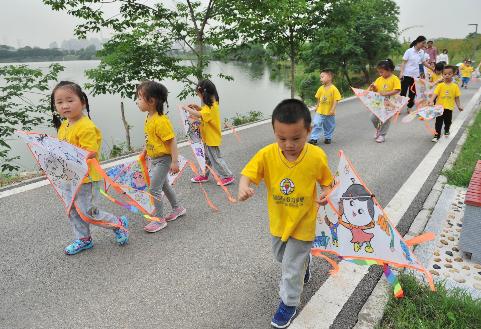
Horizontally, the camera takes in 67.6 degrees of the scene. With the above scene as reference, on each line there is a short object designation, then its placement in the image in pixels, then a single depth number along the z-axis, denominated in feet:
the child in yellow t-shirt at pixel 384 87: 24.17
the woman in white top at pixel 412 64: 32.32
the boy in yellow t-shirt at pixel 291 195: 7.52
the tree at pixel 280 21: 29.66
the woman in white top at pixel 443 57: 55.87
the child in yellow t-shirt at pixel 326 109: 23.20
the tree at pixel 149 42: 28.35
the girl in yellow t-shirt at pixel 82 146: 10.17
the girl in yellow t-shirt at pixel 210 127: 15.69
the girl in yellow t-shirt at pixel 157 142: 11.70
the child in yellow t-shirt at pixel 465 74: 56.29
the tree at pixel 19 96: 25.68
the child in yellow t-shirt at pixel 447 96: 22.75
